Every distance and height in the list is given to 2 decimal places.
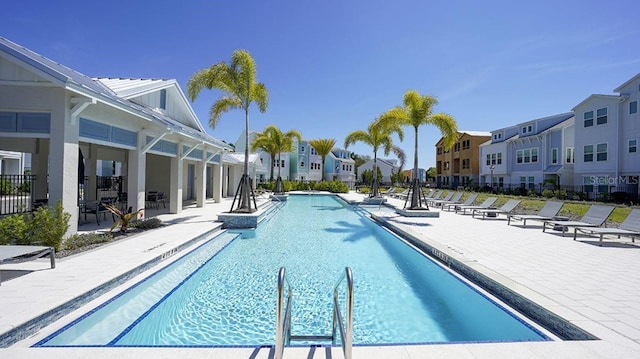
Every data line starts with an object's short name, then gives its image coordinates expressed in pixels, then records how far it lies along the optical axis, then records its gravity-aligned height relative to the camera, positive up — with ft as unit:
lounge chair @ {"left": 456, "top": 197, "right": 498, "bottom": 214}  55.06 -3.69
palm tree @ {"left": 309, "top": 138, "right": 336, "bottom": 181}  146.10 +17.80
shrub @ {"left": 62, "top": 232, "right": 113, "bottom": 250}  24.29 -5.20
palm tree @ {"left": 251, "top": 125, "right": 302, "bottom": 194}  111.34 +16.31
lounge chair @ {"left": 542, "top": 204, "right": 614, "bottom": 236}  34.32 -3.85
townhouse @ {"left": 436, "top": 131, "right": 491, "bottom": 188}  148.36 +11.88
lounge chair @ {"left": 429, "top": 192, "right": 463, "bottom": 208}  69.16 -3.91
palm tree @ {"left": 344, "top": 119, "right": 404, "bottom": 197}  82.17 +12.55
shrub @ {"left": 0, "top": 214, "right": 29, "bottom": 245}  21.50 -3.77
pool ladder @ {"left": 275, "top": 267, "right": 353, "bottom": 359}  9.17 -4.10
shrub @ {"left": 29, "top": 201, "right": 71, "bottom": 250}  21.95 -3.63
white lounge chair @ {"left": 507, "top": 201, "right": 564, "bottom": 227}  41.12 -3.81
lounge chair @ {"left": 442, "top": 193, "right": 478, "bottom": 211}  64.23 -4.15
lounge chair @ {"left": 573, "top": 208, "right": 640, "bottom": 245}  29.73 -4.42
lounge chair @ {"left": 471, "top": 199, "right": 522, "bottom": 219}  49.85 -4.20
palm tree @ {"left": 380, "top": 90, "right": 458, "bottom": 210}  52.95 +11.32
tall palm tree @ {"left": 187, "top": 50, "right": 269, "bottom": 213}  43.47 +14.23
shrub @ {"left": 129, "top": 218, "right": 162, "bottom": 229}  35.01 -5.13
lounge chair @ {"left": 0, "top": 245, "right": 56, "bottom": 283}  16.38 -4.15
